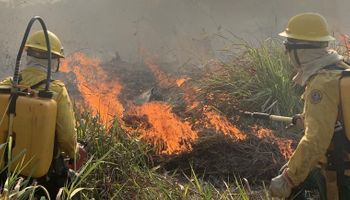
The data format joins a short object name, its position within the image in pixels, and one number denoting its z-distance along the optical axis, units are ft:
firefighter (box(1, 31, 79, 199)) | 11.21
